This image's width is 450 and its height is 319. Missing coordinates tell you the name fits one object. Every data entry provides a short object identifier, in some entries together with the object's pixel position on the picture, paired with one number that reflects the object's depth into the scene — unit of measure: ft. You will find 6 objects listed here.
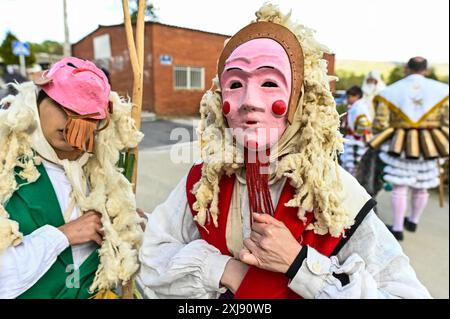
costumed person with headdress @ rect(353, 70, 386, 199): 9.04
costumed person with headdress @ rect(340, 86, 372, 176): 11.23
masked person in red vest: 2.45
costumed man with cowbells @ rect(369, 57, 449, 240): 8.18
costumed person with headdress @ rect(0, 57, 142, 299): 2.93
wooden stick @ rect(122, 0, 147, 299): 3.09
